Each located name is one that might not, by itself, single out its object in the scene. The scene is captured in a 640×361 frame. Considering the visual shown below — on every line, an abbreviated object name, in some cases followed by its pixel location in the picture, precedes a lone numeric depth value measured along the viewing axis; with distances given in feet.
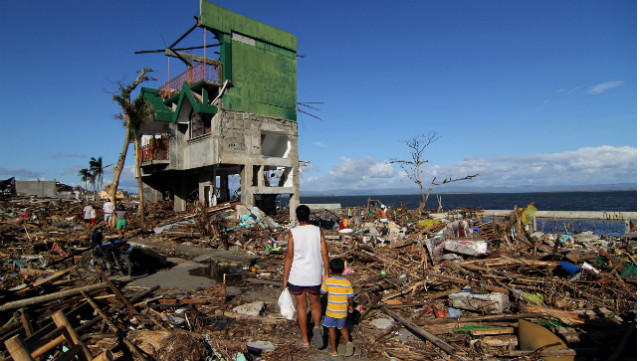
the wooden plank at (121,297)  20.30
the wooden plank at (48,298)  19.60
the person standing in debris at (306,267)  15.38
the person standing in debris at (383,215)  63.16
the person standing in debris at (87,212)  67.97
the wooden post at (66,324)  13.79
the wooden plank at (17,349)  9.73
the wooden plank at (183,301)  22.36
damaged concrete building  67.26
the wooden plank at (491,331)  17.29
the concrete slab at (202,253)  39.47
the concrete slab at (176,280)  28.84
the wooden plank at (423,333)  15.65
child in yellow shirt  15.28
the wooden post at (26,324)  16.77
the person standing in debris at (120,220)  59.88
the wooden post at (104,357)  12.16
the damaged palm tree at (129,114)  69.92
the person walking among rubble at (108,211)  65.10
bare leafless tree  72.97
